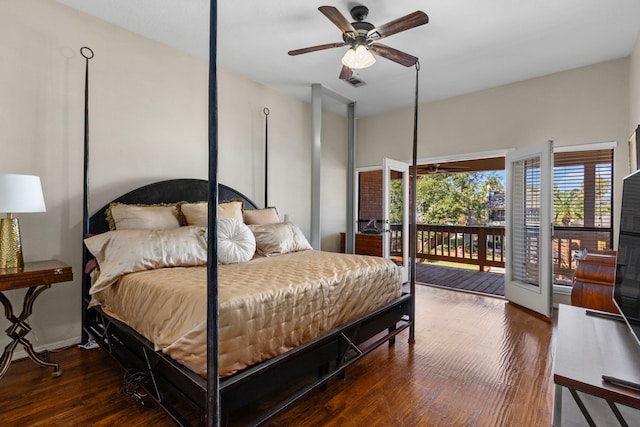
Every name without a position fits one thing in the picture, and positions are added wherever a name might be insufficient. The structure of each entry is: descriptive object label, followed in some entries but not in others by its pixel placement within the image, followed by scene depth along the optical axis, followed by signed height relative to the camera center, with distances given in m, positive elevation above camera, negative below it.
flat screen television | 1.39 -0.21
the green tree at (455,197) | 8.02 +0.43
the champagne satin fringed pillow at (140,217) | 2.59 -0.06
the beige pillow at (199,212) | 2.91 -0.02
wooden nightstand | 1.97 -0.49
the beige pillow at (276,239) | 3.10 -0.29
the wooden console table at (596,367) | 1.15 -0.62
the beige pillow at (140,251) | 2.12 -0.30
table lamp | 1.97 +0.02
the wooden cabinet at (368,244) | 5.12 -0.54
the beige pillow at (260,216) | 3.49 -0.06
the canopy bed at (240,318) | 1.48 -0.63
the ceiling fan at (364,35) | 2.33 +1.42
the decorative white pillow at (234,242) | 2.53 -0.26
